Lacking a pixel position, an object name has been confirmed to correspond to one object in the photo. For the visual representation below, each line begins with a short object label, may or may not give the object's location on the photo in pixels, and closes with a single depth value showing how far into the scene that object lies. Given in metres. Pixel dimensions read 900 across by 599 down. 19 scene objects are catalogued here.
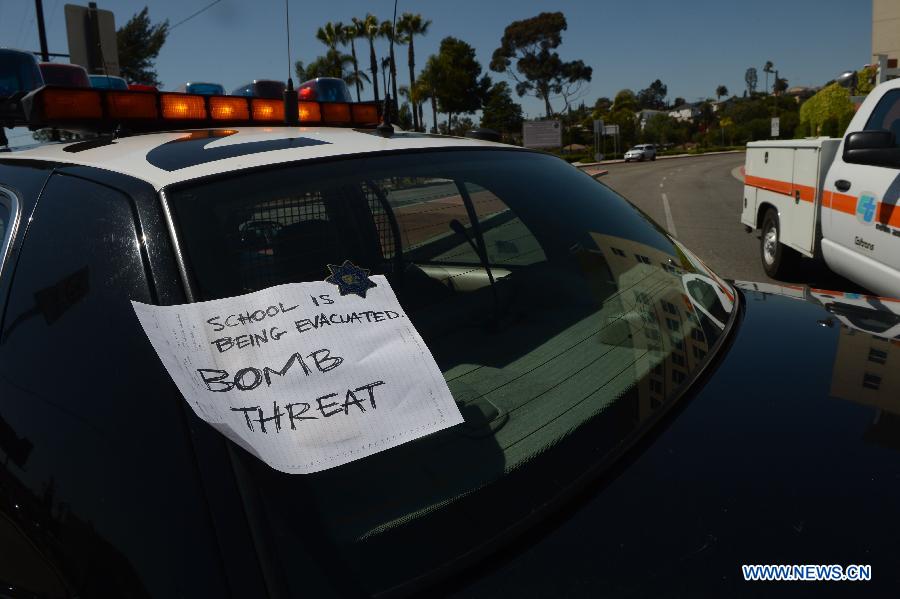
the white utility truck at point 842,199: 4.35
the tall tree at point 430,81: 48.56
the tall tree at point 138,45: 25.86
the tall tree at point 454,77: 49.12
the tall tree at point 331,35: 42.59
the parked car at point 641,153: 55.31
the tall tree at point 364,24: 40.47
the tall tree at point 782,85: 130.50
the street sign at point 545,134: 33.97
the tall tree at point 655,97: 162.50
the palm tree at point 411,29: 43.34
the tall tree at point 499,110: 53.69
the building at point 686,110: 138.57
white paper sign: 1.03
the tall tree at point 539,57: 67.44
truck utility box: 5.71
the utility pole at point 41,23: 21.52
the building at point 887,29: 30.38
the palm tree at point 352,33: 43.12
